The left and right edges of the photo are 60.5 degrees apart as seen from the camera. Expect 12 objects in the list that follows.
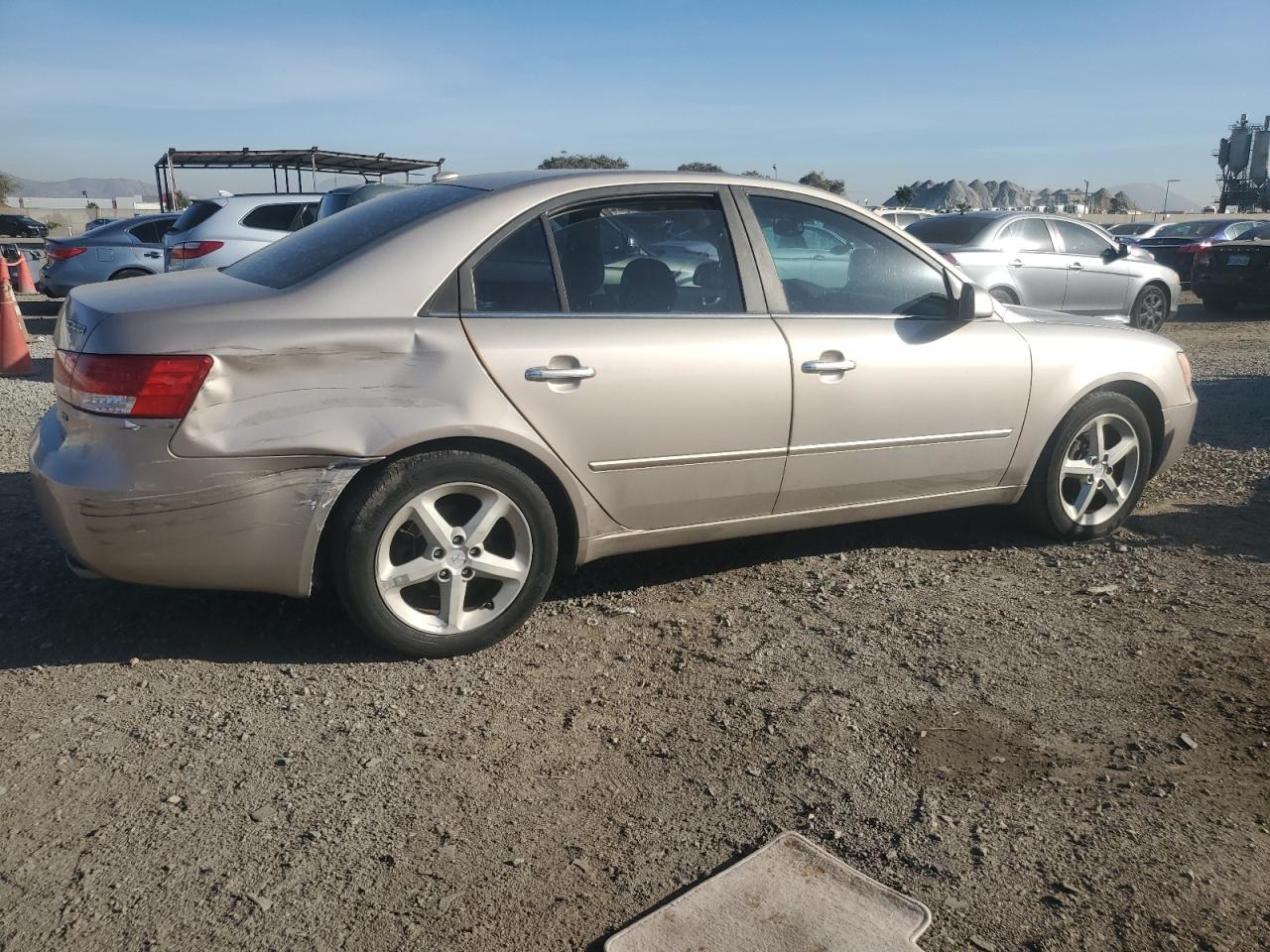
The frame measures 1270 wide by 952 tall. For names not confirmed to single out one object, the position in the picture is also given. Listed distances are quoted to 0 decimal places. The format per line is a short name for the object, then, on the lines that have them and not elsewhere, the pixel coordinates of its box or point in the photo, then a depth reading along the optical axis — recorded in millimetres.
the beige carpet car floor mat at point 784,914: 2383
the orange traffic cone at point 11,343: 9367
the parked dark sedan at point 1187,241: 19062
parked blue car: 14570
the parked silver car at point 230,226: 11828
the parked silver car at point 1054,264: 11422
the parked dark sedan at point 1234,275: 15742
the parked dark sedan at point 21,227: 38906
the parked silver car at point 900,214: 20562
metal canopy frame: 23891
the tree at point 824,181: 33066
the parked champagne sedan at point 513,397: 3375
